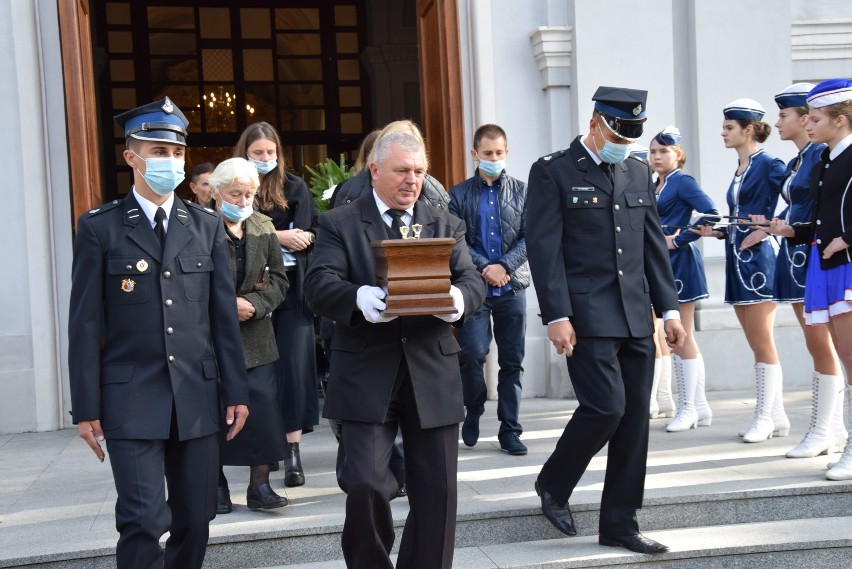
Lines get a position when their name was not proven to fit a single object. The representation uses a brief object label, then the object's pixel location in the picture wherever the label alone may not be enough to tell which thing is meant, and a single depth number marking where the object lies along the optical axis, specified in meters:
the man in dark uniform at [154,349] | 3.81
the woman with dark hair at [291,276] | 5.82
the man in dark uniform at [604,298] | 4.76
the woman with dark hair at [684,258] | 7.29
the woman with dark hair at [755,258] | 6.76
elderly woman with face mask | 5.27
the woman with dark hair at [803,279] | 6.15
